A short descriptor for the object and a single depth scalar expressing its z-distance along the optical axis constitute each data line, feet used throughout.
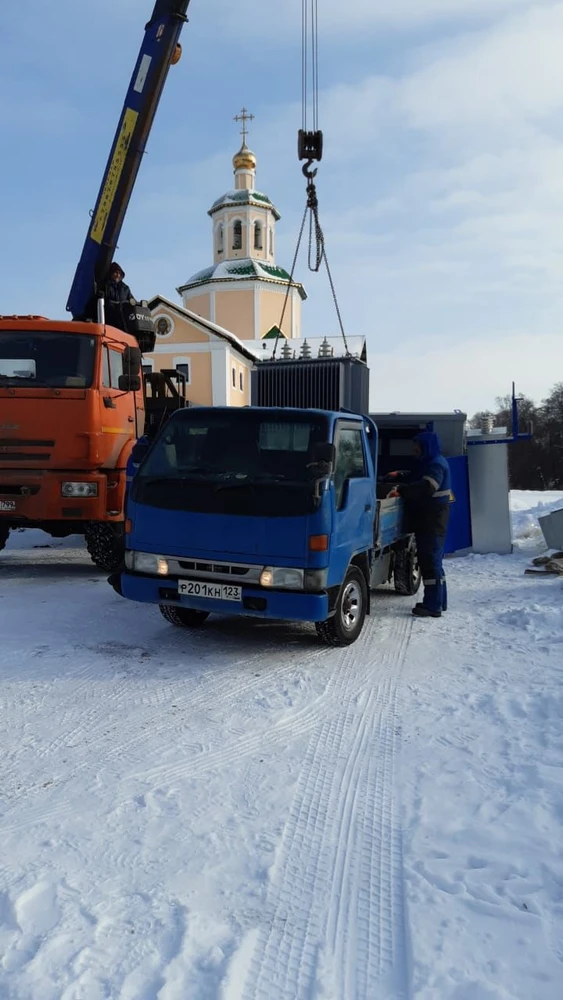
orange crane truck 24.98
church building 143.43
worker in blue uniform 22.12
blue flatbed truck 16.52
